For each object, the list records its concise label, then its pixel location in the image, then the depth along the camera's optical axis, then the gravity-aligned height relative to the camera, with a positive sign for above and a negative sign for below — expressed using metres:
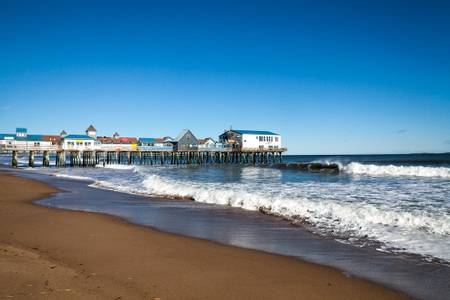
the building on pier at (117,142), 56.30 +3.32
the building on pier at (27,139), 77.88 +4.48
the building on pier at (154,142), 76.14 +4.02
